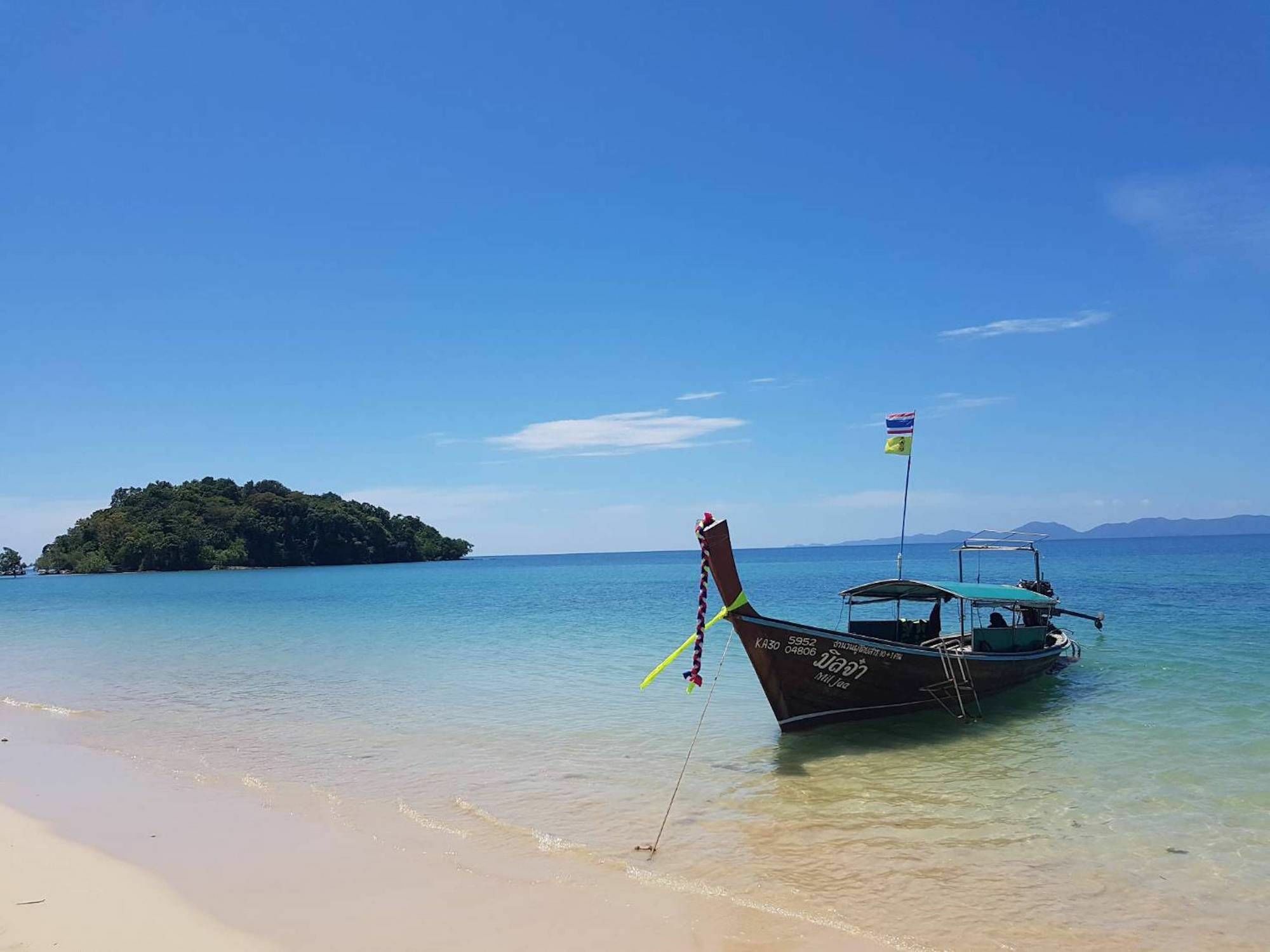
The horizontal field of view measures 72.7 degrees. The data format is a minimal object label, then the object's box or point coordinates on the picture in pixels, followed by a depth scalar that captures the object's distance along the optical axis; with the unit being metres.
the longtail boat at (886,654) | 11.88
